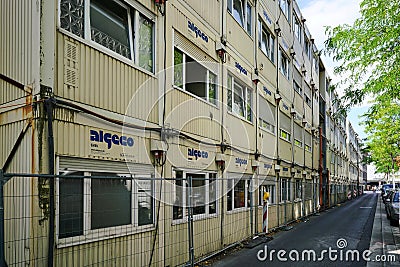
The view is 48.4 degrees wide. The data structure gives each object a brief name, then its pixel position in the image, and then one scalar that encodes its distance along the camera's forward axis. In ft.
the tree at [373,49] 36.14
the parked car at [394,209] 61.93
